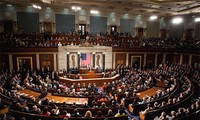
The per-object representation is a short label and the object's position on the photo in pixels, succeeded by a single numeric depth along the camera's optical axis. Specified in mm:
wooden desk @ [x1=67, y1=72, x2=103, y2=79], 15969
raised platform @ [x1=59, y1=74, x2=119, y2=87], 15145
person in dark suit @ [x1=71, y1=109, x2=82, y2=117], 7199
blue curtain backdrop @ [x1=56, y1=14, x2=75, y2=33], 21812
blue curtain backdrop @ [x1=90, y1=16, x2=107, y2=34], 23312
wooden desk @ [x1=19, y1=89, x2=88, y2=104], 10023
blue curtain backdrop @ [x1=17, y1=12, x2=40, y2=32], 20062
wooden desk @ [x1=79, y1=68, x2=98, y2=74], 17036
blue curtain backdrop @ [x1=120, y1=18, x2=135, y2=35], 24969
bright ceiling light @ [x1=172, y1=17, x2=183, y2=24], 24919
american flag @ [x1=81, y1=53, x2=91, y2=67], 18627
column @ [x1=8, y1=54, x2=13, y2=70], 15961
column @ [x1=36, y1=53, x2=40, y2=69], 17116
